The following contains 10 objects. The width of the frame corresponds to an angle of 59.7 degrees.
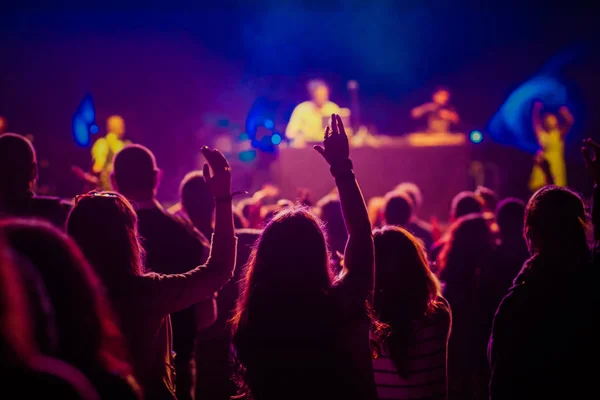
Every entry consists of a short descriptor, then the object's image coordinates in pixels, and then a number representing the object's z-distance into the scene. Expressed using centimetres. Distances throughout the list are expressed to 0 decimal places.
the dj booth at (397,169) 834
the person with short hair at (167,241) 312
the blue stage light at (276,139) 918
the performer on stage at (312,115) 933
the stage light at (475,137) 876
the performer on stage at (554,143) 901
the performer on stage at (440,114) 1073
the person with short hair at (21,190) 312
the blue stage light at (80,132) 1143
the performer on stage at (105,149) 877
